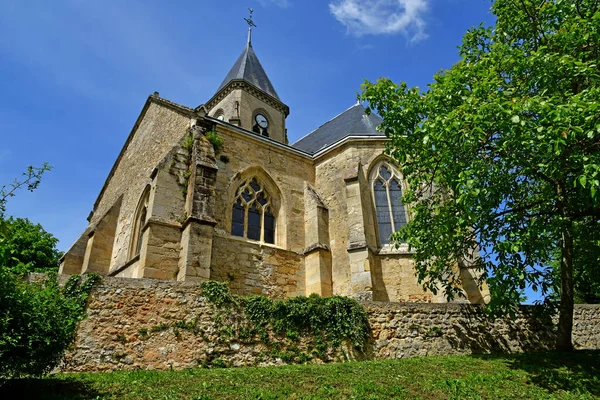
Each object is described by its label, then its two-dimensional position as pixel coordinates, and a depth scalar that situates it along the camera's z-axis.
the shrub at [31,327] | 5.11
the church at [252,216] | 11.58
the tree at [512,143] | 6.52
